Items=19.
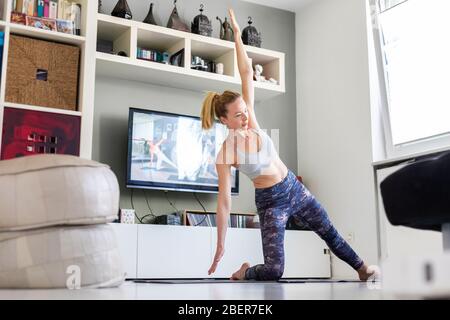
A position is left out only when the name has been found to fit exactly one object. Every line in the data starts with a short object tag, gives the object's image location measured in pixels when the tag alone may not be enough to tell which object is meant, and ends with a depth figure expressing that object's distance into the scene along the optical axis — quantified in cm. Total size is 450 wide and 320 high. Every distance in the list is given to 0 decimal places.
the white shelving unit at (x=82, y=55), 361
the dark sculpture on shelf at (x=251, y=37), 509
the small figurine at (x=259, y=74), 493
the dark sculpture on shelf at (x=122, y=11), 445
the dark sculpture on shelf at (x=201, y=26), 482
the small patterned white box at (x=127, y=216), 413
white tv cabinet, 403
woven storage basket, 360
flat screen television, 442
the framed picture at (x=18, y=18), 370
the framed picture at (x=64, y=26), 383
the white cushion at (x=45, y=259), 162
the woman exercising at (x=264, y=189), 298
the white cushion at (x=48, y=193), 162
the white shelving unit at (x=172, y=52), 437
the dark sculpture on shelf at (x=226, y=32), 501
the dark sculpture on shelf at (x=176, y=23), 470
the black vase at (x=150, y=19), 465
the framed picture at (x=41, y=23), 374
